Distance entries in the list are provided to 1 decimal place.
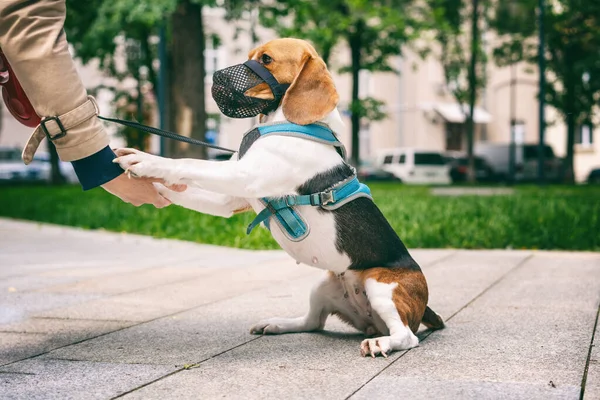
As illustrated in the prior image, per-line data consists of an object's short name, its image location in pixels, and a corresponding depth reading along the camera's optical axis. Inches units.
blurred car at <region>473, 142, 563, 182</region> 1507.1
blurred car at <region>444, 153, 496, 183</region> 1462.8
